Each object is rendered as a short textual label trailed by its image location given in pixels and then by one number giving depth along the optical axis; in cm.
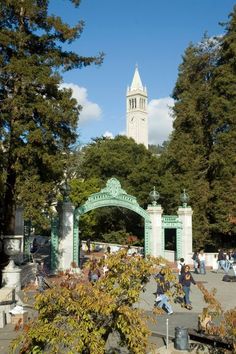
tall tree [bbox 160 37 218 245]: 3391
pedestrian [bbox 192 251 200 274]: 2553
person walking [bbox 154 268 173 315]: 1410
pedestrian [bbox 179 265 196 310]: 1527
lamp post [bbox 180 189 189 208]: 2882
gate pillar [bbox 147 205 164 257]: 2744
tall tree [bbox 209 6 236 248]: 3247
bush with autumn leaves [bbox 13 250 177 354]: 653
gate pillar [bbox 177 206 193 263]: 2850
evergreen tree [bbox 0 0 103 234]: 1780
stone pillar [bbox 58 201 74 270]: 2348
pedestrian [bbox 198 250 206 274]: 2497
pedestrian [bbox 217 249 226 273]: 2668
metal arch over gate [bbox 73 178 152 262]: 2428
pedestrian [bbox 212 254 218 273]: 2788
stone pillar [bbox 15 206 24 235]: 2060
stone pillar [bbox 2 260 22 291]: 1644
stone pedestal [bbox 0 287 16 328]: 1227
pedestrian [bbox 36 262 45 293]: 1613
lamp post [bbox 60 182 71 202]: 2368
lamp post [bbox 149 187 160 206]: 2772
